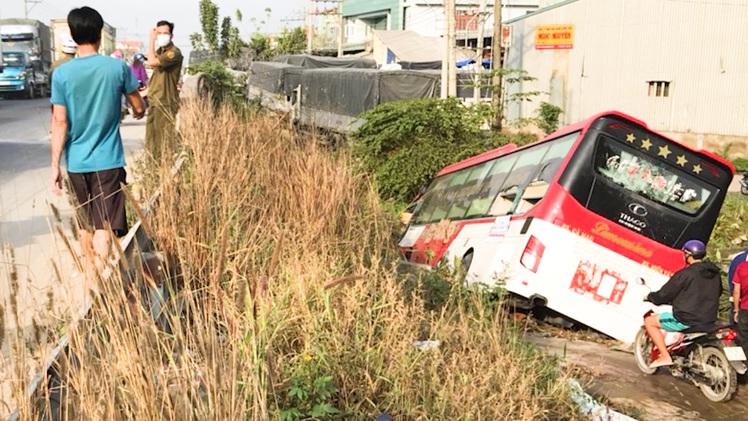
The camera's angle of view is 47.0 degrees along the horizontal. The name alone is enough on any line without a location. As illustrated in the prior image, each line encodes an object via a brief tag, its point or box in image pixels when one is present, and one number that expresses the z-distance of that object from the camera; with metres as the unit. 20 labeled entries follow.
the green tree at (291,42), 75.59
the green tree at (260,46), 67.56
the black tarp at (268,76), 29.95
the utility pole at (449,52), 22.22
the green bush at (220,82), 16.22
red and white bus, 9.23
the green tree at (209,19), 58.19
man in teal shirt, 5.68
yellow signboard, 28.83
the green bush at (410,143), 16.98
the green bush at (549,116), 28.98
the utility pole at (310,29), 67.44
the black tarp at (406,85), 23.84
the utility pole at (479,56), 26.85
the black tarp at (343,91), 24.05
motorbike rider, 7.81
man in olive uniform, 9.89
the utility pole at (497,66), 25.38
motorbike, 7.33
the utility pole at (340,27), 64.25
